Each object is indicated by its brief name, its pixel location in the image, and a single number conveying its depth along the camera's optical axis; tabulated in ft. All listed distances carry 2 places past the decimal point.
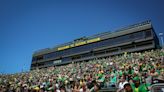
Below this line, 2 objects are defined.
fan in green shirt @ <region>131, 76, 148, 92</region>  11.98
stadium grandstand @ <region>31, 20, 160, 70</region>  96.62
